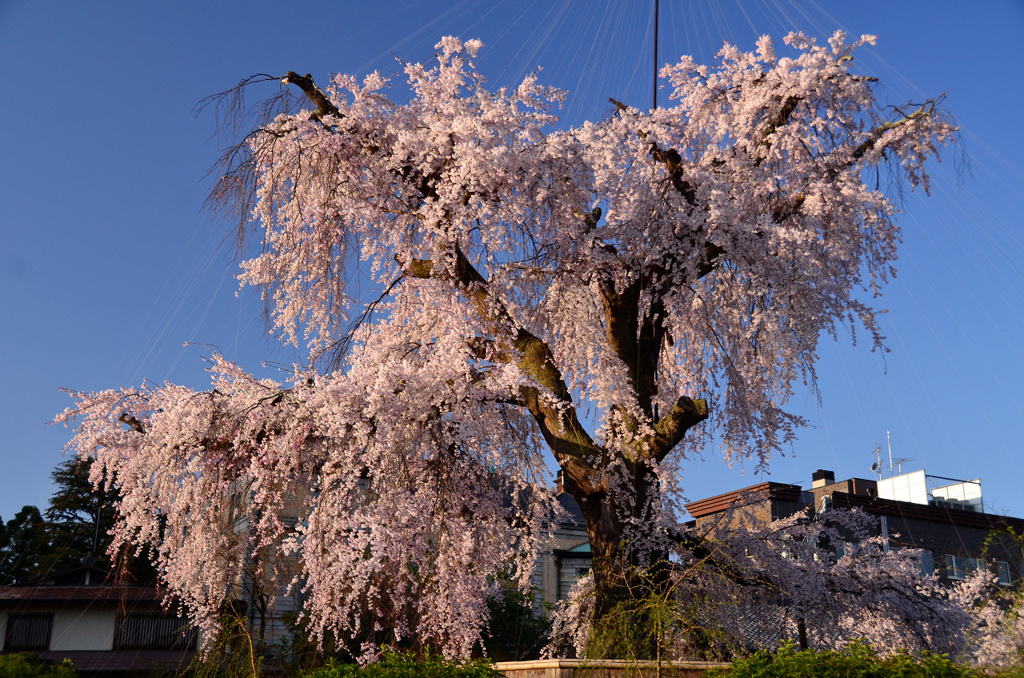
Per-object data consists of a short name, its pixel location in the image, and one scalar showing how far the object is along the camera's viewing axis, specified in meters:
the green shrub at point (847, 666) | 6.30
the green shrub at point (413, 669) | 7.67
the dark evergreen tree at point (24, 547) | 34.48
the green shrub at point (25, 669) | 14.54
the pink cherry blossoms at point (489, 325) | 10.62
